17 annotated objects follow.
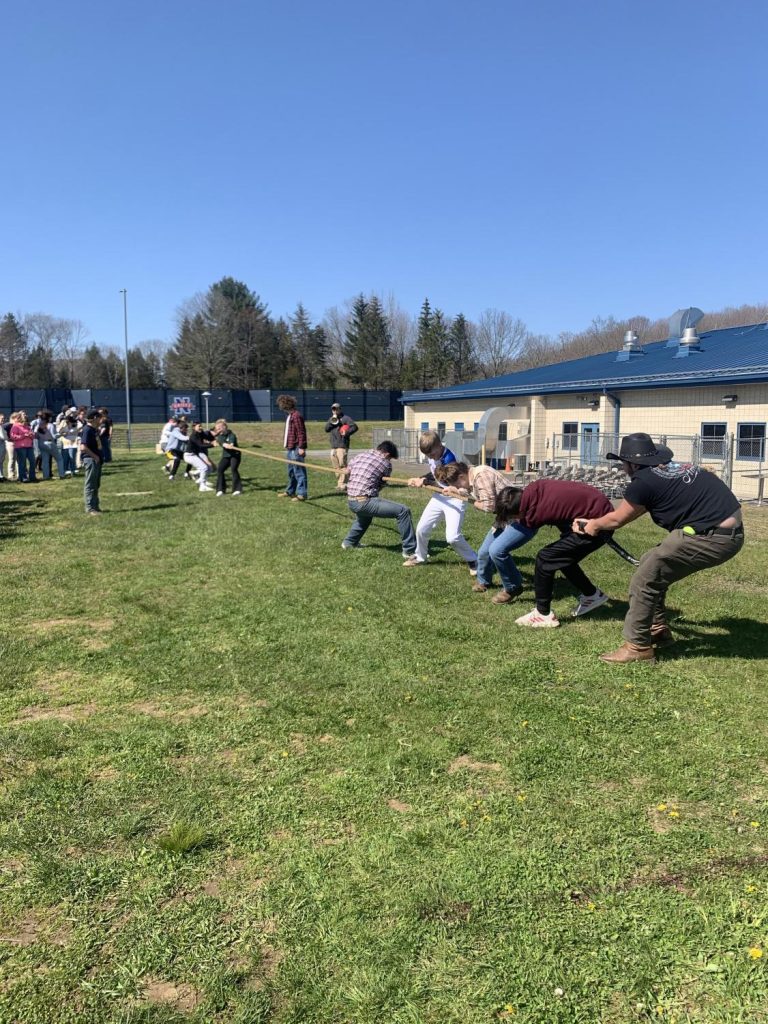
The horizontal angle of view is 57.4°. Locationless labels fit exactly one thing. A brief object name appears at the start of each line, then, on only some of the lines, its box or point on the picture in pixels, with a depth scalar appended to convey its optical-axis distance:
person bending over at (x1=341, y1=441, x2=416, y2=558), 9.07
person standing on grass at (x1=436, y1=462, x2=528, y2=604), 6.92
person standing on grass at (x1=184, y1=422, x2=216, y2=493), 16.34
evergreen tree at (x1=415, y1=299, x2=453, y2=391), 70.00
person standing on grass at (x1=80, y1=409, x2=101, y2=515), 12.34
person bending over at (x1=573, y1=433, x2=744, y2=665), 5.23
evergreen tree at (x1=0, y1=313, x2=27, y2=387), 69.81
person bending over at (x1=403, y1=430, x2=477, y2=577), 8.52
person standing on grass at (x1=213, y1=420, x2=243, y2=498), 15.50
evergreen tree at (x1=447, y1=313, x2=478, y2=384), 71.12
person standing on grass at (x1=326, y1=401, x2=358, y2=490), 16.94
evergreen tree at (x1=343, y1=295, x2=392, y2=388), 71.44
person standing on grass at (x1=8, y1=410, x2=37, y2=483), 18.23
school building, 18.70
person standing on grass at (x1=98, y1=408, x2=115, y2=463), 23.46
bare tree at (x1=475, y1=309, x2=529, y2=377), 71.44
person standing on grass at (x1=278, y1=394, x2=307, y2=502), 13.55
